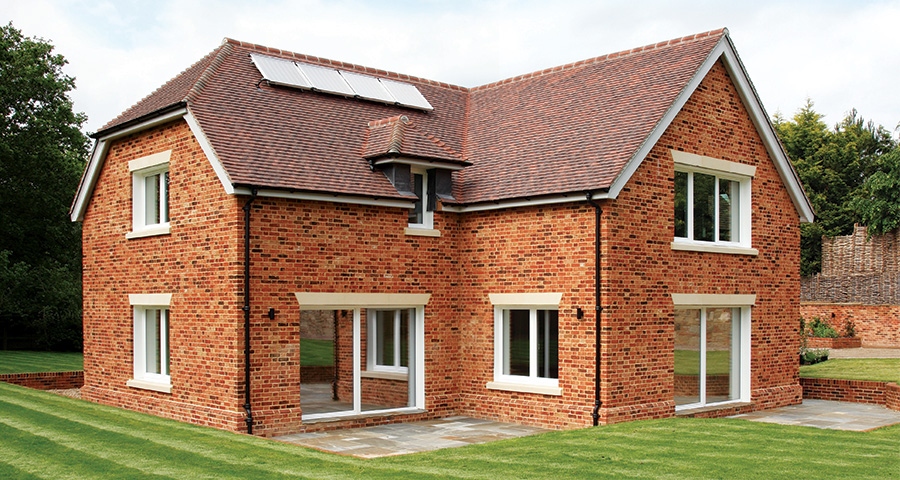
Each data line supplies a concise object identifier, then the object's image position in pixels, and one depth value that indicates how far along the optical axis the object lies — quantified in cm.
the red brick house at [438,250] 1527
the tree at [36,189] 3531
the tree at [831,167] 5506
